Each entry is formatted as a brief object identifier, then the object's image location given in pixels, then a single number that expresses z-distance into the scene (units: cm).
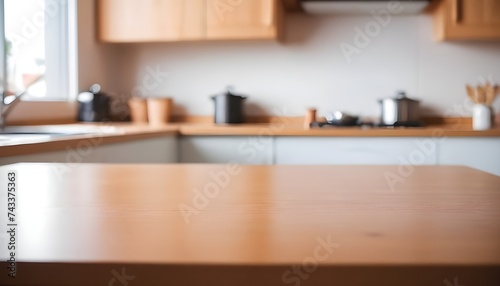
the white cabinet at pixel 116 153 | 173
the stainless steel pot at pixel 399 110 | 288
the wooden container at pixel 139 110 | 320
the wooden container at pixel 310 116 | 292
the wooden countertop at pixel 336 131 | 253
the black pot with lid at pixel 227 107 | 300
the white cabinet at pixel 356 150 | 256
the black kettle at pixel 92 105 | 297
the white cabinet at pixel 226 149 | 263
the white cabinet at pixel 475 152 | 254
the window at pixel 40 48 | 248
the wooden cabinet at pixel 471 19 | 274
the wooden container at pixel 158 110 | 312
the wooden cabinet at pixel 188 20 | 284
